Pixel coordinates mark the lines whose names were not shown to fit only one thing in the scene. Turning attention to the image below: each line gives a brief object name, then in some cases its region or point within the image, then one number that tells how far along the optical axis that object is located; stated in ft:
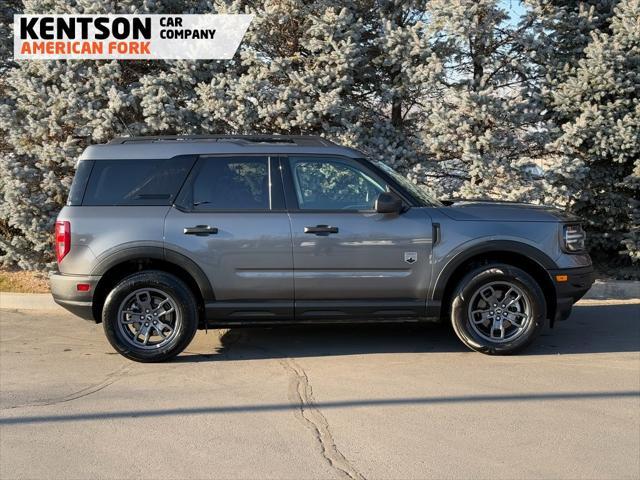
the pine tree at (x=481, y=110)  29.17
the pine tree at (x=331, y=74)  29.86
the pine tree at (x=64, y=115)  30.12
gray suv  19.52
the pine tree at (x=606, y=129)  28.84
